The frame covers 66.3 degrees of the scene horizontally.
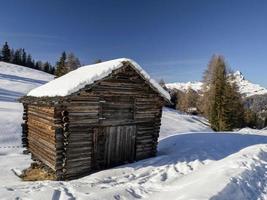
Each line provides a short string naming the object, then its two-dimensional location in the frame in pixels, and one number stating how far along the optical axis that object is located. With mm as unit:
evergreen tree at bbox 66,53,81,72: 52335
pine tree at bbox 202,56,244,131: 28136
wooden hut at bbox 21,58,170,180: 10072
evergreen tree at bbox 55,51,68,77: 43199
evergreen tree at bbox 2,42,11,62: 68579
